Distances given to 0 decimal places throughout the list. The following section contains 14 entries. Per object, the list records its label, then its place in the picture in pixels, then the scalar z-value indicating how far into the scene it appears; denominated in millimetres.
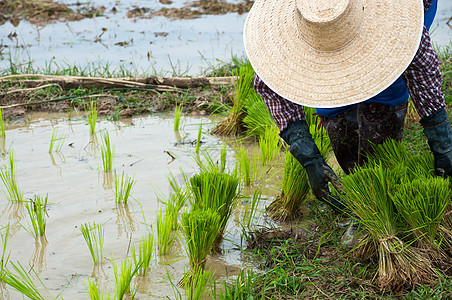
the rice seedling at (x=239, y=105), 8523
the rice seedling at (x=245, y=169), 6844
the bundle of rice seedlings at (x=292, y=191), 5945
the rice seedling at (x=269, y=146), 7199
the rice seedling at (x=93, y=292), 4187
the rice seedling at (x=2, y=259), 4962
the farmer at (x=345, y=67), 4465
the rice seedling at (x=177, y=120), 8983
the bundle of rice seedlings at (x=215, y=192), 5270
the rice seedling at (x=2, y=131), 8533
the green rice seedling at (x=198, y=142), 8062
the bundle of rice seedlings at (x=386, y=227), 4449
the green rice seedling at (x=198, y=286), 4414
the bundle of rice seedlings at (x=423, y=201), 4355
